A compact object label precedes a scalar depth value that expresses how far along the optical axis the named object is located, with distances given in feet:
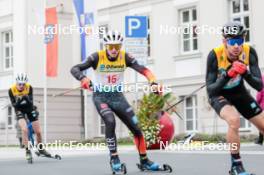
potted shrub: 59.16
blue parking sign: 63.87
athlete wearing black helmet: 26.81
